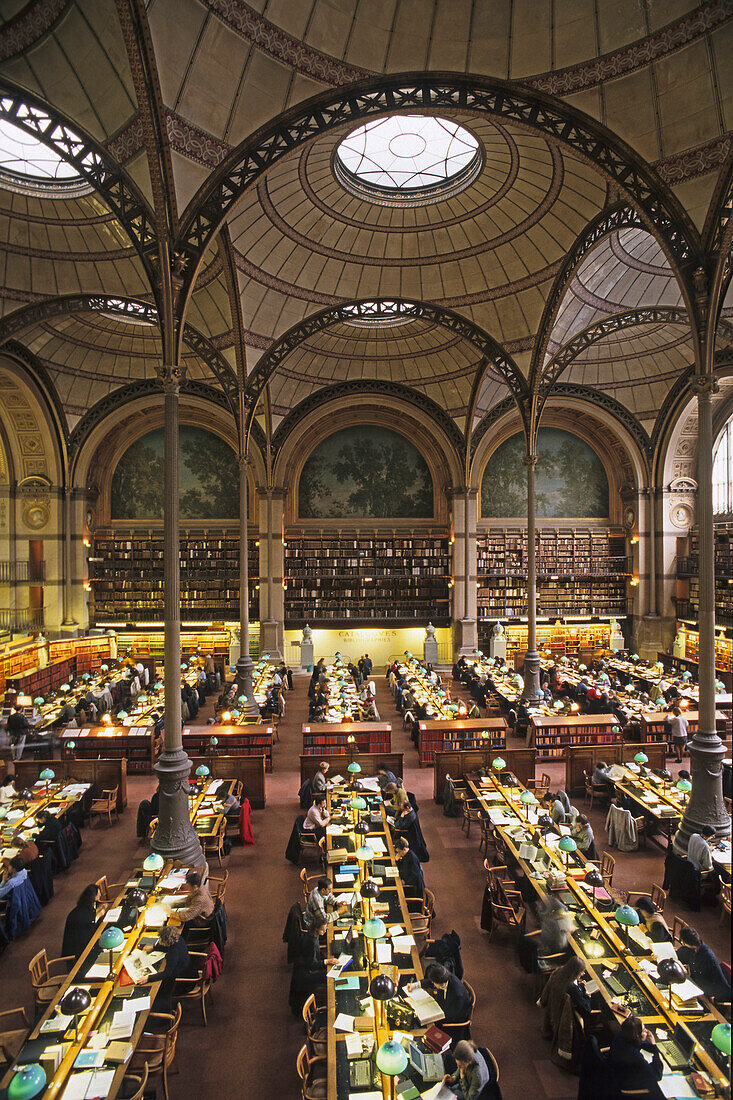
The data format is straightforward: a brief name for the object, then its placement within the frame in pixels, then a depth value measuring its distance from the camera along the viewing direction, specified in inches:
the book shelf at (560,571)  1093.8
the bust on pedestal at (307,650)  1009.5
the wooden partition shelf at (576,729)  584.4
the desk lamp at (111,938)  240.1
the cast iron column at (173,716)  369.4
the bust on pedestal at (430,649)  1027.7
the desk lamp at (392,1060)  168.6
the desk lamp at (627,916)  255.1
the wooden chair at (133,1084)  198.4
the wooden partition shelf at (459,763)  513.0
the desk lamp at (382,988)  207.5
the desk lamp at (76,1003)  215.9
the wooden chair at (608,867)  337.4
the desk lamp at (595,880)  292.0
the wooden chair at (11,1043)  219.3
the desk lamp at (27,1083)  168.9
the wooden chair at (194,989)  264.3
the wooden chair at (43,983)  255.1
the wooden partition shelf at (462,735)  575.8
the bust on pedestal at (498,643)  1015.6
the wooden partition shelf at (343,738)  563.8
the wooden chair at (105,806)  469.1
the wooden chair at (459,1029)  231.0
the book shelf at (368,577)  1063.6
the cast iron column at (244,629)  709.9
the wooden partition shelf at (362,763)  513.3
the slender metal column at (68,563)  995.3
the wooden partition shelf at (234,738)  570.6
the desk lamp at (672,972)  226.8
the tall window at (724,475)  979.9
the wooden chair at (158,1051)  216.7
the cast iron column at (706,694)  390.6
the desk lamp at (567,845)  303.0
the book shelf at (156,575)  1061.8
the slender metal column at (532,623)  706.8
